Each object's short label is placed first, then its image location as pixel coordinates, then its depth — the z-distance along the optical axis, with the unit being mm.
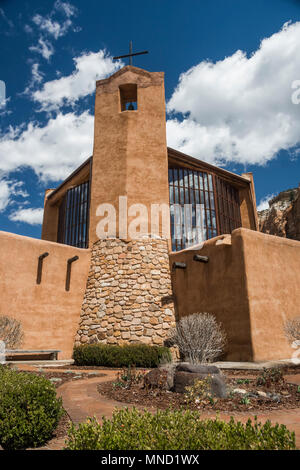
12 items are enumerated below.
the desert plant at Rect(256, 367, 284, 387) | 5805
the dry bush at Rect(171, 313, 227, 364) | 8742
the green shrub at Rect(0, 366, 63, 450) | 3242
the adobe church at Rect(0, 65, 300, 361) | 10414
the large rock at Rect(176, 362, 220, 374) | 5506
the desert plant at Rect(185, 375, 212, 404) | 4736
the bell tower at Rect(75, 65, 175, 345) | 12195
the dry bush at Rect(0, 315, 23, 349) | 9938
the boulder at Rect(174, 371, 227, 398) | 5109
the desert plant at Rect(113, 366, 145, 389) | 6176
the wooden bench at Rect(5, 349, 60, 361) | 10069
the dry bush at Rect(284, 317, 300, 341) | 8961
